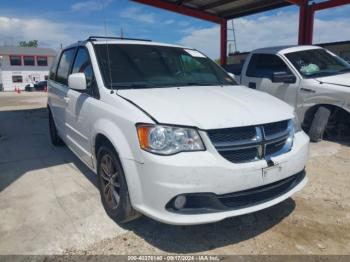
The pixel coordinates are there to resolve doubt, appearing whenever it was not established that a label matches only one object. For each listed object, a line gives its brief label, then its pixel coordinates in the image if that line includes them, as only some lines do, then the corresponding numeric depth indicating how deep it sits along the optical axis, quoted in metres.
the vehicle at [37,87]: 44.03
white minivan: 2.48
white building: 50.31
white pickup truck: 5.68
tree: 98.00
